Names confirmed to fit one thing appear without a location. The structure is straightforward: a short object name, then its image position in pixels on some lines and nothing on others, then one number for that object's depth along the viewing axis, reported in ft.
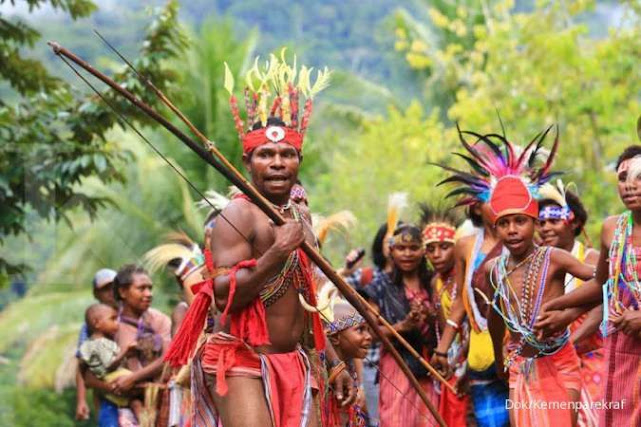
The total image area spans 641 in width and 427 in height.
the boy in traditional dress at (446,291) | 36.76
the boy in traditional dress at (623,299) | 27.45
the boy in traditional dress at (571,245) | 35.45
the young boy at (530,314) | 29.71
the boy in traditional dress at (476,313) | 34.47
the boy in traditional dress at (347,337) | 29.84
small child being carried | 40.24
